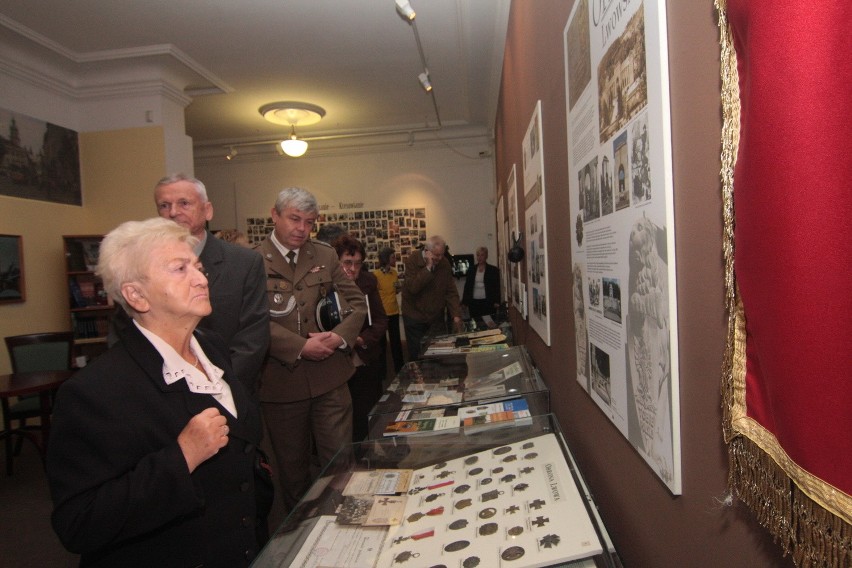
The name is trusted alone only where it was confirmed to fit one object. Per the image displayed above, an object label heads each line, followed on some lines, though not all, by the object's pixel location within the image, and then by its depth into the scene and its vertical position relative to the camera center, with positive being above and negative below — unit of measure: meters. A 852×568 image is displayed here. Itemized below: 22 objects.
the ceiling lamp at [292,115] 7.87 +2.56
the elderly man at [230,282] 2.29 +0.00
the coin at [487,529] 1.27 -0.63
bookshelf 6.16 -0.08
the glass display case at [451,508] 1.17 -0.63
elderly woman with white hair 1.29 -0.40
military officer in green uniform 2.78 -0.39
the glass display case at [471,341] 3.71 -0.54
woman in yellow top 7.04 -0.24
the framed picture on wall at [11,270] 5.55 +0.25
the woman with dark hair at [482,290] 7.59 -0.28
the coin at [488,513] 1.35 -0.63
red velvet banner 0.43 +0.03
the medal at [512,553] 1.14 -0.62
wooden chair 4.81 -0.62
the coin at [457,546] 1.23 -0.65
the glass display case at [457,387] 2.20 -0.57
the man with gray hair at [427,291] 5.99 -0.21
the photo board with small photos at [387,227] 10.02 +0.94
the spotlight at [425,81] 6.40 +2.37
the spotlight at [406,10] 4.45 +2.30
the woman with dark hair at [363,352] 3.66 -0.53
